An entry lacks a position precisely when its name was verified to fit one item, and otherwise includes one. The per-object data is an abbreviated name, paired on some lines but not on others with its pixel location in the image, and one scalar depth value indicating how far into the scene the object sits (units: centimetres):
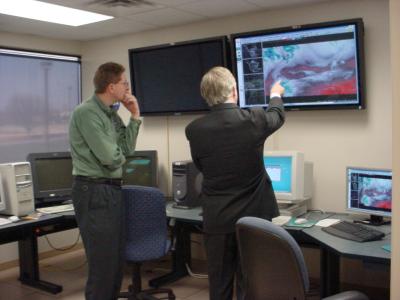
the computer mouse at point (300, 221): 324
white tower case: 357
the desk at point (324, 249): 256
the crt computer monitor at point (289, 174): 347
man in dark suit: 240
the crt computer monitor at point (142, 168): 442
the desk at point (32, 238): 351
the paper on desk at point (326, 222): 318
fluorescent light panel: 352
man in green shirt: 273
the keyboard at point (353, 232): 280
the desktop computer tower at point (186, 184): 395
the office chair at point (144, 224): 312
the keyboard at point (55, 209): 377
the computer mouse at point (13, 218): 344
